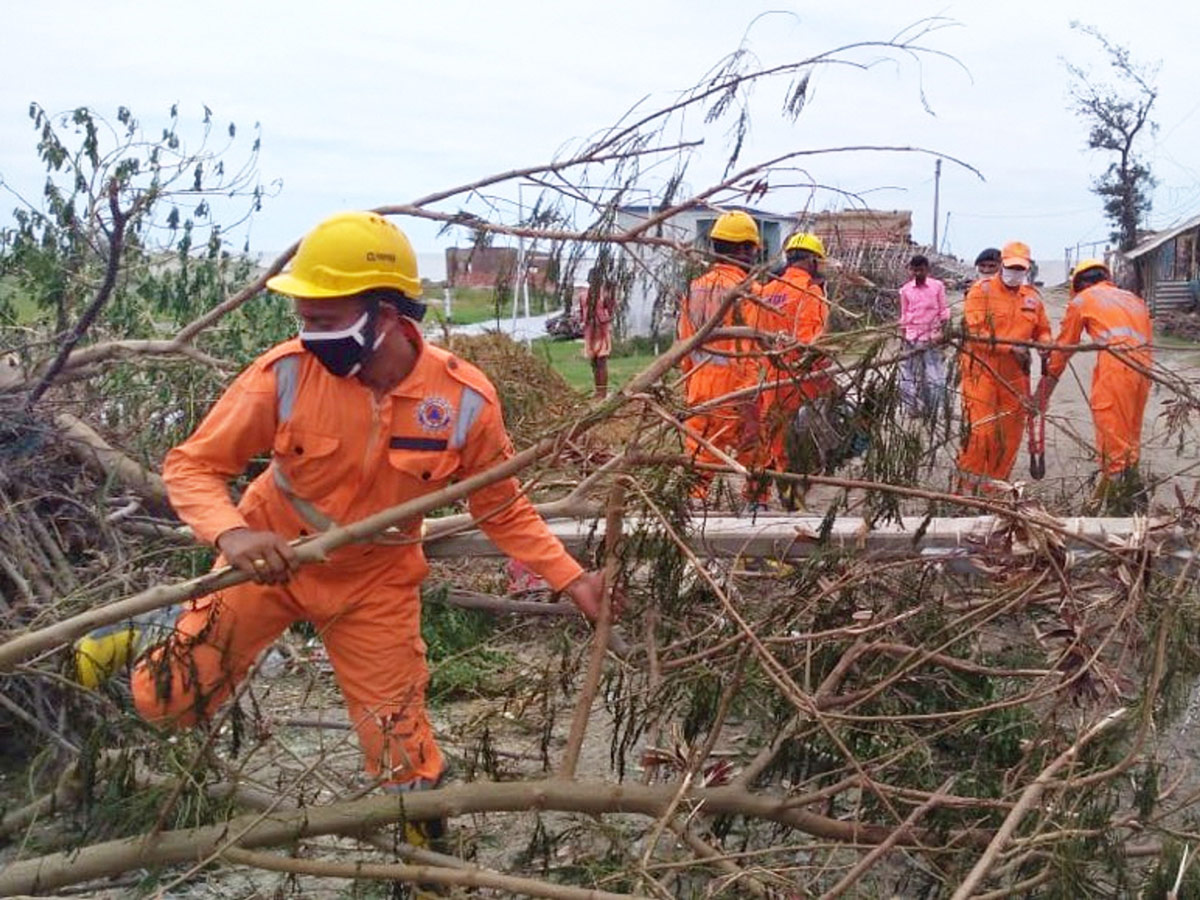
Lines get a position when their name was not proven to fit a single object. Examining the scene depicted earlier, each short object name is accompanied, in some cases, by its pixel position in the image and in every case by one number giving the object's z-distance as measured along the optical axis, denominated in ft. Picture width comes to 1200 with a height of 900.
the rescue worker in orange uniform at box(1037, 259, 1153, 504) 24.89
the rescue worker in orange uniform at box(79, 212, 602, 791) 11.24
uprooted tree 10.53
